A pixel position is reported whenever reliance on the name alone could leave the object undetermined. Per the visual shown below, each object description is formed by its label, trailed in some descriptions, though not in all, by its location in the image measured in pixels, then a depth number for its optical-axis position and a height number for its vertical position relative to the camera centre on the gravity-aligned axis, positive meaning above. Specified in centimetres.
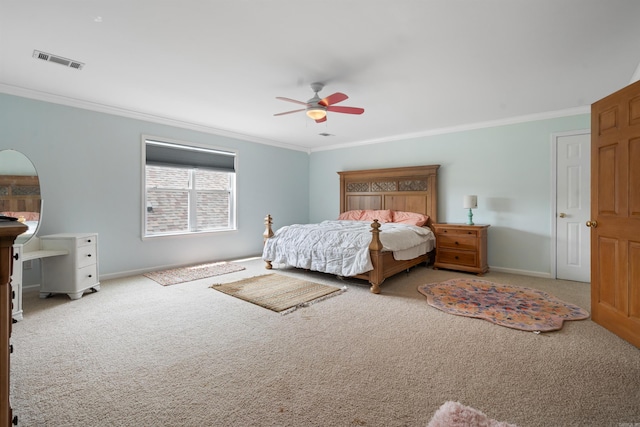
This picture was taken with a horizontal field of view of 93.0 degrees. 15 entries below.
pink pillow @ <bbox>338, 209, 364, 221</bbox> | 619 +1
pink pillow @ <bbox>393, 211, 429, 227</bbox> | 536 -4
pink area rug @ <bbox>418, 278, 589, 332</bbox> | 280 -95
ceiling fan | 331 +119
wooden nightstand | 463 -50
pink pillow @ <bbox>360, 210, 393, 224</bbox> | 575 +1
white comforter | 400 -43
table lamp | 480 +22
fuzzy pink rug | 147 -101
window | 488 +45
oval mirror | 337 +28
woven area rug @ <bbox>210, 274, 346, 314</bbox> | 333 -95
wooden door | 238 +3
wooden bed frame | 543 +48
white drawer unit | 348 -62
